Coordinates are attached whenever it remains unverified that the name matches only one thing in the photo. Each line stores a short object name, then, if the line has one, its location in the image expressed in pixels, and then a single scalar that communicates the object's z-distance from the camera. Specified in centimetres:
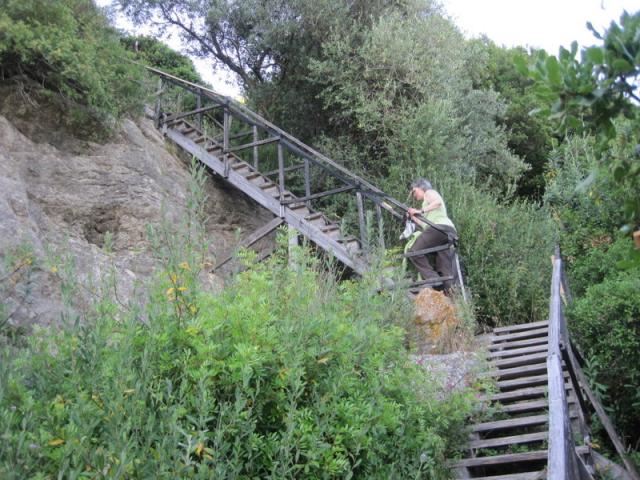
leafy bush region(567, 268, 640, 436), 623
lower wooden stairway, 549
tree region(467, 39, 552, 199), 1923
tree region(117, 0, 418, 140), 1433
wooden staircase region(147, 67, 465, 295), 1032
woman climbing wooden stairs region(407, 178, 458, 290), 966
